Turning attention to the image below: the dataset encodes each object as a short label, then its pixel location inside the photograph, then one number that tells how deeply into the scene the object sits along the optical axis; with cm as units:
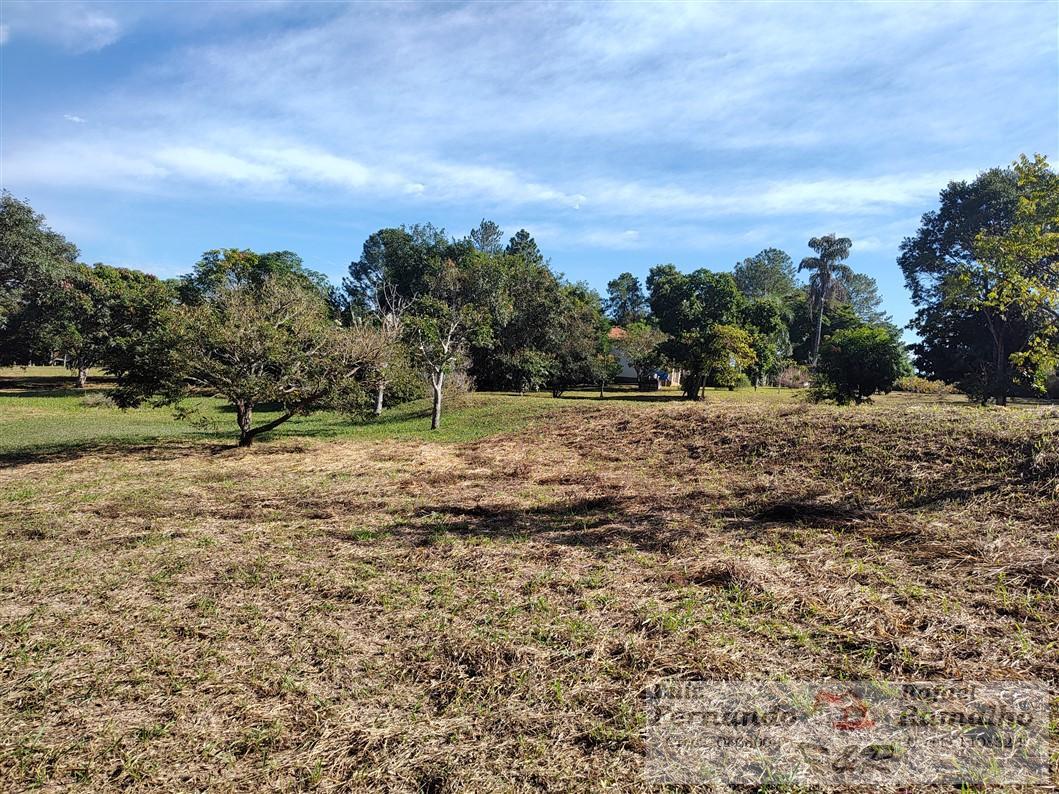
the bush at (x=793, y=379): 4469
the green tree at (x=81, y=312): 3572
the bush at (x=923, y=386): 3475
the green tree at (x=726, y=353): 2602
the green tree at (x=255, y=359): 1299
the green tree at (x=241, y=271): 3969
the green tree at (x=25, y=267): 3275
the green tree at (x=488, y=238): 6325
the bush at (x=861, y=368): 2238
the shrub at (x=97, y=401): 2948
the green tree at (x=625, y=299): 7479
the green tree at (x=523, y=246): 6147
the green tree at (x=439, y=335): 2003
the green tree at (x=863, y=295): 8144
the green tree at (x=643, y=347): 3108
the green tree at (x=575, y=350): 3584
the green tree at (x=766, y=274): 8038
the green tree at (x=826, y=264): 5528
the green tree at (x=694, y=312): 2683
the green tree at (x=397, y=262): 4956
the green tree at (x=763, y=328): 3484
